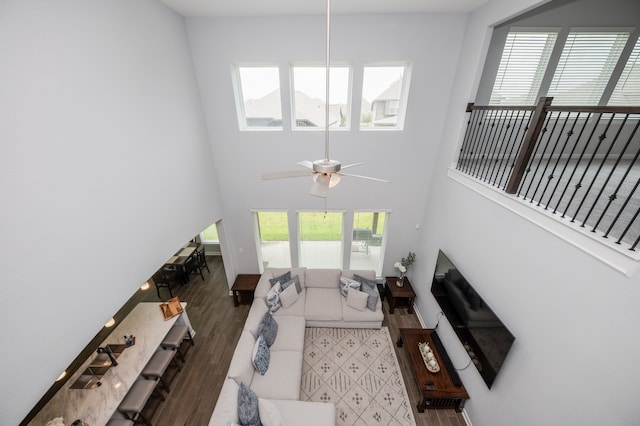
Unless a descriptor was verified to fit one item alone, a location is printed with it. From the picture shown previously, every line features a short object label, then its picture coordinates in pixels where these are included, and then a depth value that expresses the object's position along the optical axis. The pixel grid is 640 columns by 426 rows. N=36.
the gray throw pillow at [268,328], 4.02
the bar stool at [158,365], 3.54
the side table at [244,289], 5.46
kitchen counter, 2.87
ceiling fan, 2.04
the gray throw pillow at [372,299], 4.87
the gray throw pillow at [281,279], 5.20
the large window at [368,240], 5.72
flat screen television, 2.84
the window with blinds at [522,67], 3.78
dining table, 5.95
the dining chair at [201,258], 6.54
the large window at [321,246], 6.06
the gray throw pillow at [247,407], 2.79
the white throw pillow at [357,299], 4.84
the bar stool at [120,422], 3.03
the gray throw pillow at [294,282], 5.08
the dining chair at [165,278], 5.79
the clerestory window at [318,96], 4.48
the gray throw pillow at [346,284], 5.07
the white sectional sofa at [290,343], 3.01
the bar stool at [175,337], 3.96
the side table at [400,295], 5.29
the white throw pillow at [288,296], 4.91
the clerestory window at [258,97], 4.49
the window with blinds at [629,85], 3.71
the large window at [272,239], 5.79
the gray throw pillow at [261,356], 3.54
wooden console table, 3.43
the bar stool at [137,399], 3.14
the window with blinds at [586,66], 3.71
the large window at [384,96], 4.44
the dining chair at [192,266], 6.20
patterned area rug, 3.52
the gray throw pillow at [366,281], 5.14
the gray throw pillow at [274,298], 4.76
